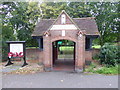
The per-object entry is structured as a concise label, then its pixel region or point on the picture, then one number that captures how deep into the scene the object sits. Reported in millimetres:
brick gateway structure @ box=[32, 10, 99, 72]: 8164
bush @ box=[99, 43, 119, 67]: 9453
